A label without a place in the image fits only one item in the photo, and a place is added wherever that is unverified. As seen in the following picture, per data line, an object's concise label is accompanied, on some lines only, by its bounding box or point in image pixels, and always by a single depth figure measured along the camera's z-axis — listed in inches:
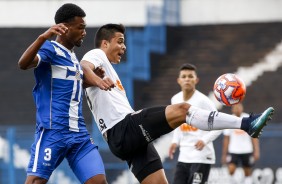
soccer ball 644.1
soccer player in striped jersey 589.6
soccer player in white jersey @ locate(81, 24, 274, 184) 574.2
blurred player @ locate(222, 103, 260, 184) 1274.6
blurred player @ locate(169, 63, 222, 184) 823.1
